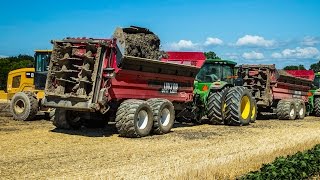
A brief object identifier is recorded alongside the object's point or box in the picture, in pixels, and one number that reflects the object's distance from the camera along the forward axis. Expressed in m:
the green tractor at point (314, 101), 21.20
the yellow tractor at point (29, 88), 14.19
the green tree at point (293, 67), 55.80
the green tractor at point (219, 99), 13.84
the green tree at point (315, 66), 69.50
